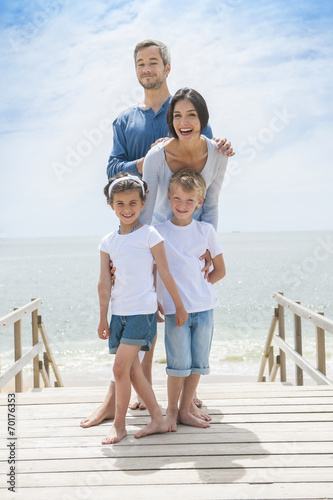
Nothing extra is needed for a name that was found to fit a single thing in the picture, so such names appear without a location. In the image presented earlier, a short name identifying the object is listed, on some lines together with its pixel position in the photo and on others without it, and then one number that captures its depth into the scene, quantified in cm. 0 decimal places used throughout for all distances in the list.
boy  257
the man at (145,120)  283
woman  255
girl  243
